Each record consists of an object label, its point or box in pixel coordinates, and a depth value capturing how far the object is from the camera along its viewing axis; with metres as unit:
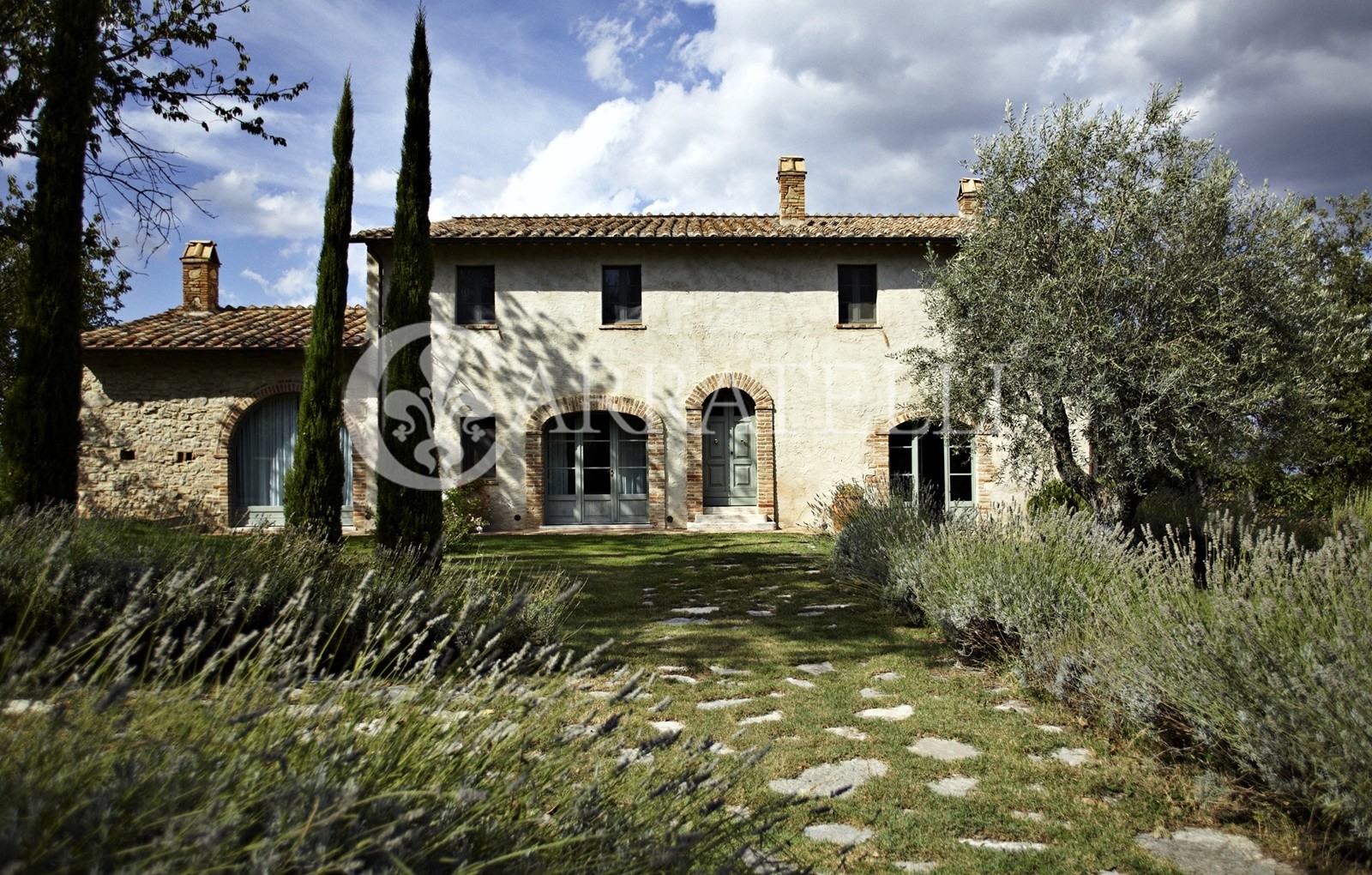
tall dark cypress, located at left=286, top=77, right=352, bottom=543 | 7.61
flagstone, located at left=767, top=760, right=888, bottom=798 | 3.34
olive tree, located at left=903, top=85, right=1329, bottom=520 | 7.25
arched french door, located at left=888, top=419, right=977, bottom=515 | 14.53
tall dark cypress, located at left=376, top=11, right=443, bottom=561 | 7.76
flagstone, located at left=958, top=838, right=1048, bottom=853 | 2.86
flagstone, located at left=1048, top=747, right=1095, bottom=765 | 3.67
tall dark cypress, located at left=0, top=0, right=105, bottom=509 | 6.72
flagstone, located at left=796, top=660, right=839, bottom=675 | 5.33
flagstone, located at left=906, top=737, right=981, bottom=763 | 3.77
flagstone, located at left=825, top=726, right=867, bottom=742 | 4.02
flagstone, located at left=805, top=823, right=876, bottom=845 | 2.93
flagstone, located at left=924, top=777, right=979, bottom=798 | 3.35
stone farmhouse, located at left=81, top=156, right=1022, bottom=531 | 14.54
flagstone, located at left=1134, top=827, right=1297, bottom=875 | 2.71
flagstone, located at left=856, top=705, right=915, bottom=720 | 4.36
